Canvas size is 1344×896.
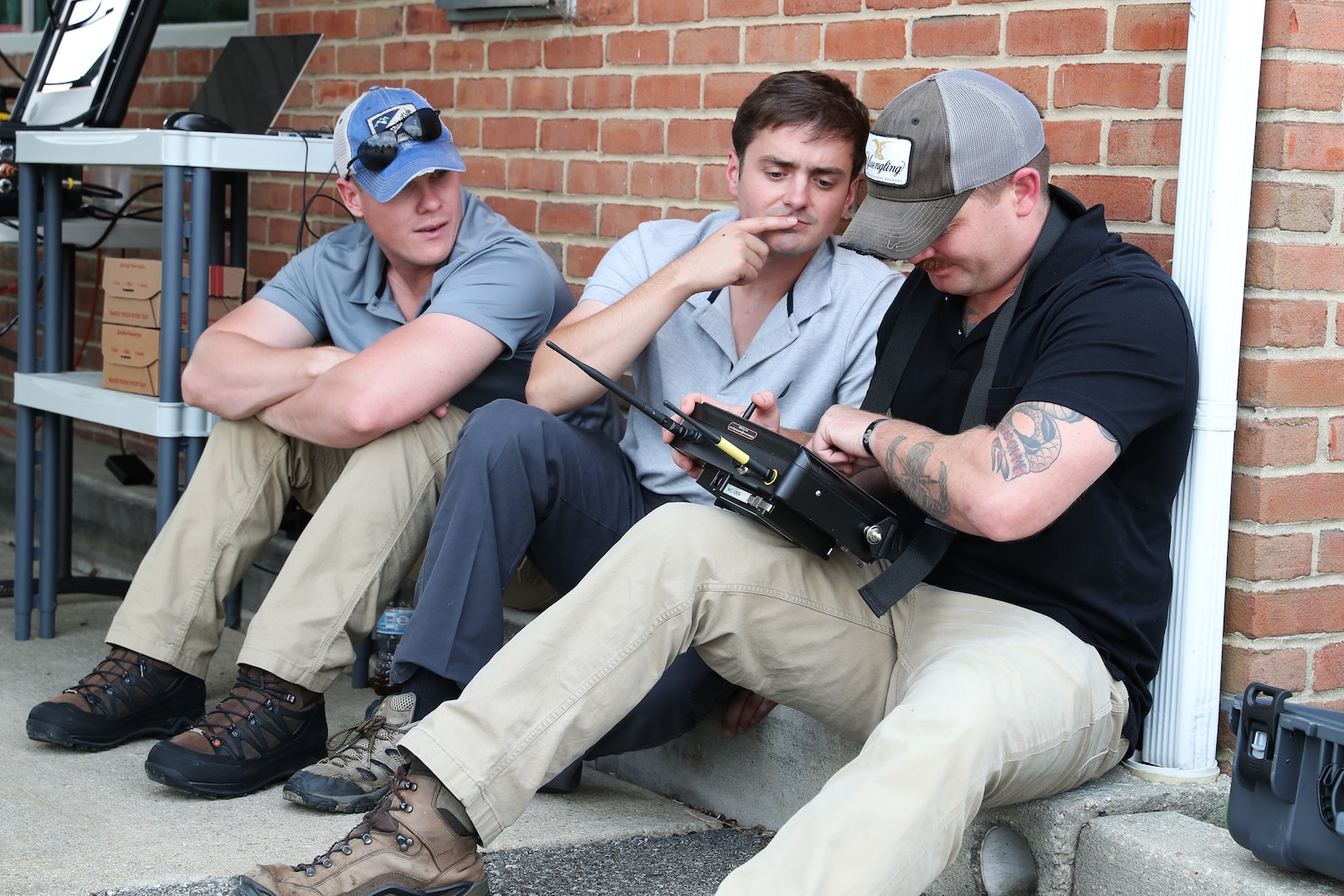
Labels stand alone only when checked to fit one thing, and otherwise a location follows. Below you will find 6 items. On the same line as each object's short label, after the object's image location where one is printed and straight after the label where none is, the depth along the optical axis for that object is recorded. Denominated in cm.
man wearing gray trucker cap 191
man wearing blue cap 268
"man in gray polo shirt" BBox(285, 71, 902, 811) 243
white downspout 209
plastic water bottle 321
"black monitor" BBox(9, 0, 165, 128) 369
